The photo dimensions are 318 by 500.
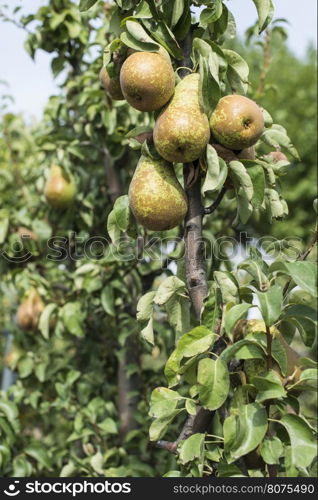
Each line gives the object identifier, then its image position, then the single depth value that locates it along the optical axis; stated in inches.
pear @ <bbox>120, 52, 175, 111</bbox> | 36.9
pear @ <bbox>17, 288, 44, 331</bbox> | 78.6
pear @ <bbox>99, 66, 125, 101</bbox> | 43.5
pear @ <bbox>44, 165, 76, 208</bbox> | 77.9
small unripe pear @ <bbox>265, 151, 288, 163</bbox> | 43.1
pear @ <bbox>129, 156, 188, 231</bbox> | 38.0
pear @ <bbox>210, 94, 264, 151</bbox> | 36.9
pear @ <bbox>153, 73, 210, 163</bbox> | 36.3
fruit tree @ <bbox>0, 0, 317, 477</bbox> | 33.5
